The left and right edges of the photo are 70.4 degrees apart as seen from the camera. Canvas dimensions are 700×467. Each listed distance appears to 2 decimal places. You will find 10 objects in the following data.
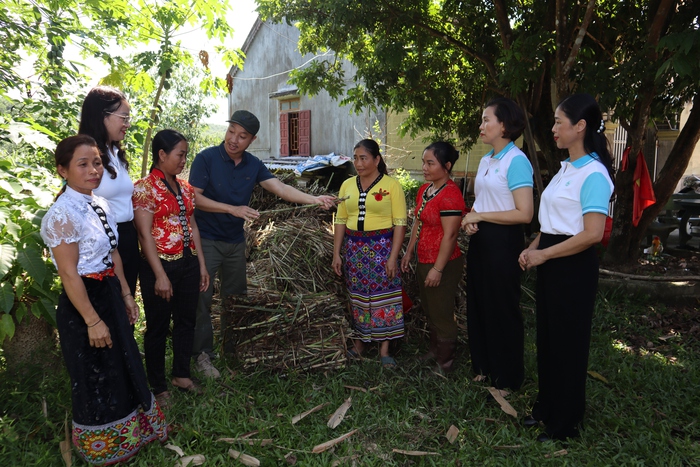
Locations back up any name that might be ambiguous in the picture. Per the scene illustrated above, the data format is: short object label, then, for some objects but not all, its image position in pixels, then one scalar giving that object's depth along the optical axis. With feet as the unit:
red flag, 18.58
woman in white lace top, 7.93
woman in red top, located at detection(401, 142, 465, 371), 11.94
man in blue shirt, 12.10
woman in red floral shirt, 10.43
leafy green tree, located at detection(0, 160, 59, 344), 9.35
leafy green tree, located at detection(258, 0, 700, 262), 16.14
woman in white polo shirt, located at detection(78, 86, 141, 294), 9.40
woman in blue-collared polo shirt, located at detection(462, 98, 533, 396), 10.32
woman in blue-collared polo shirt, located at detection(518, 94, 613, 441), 8.62
